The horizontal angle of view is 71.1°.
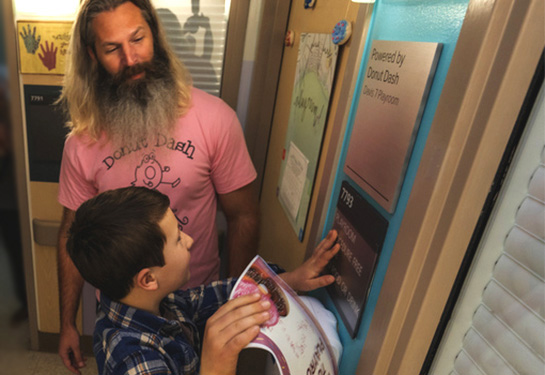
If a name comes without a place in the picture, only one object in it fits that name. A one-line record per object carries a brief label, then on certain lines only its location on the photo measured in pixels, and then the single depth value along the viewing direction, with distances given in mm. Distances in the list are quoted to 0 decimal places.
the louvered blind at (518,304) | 472
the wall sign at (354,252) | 727
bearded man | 1323
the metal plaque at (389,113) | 609
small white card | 1293
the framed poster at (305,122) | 1122
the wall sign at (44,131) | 1897
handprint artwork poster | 1812
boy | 910
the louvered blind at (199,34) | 1854
